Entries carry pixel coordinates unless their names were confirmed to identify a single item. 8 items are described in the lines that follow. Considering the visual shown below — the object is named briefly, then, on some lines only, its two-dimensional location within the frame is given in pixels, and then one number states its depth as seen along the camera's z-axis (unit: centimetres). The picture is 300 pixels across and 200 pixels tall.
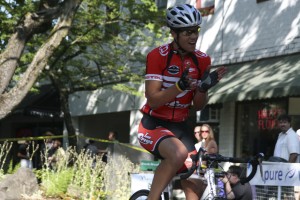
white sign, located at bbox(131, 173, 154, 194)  1064
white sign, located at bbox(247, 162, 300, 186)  935
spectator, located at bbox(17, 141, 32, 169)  1905
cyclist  572
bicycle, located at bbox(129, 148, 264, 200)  562
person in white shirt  1112
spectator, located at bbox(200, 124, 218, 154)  1179
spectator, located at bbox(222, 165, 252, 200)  989
